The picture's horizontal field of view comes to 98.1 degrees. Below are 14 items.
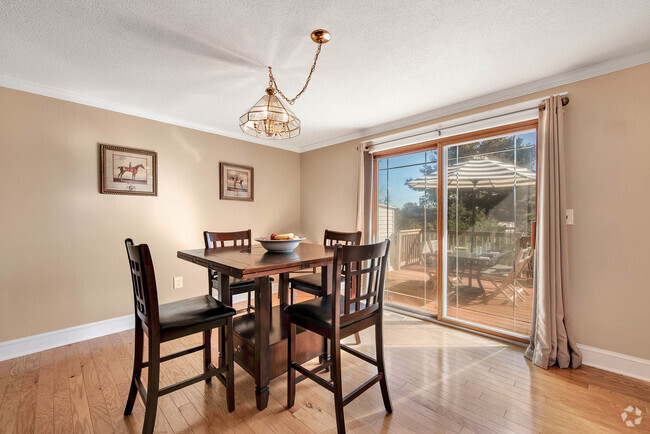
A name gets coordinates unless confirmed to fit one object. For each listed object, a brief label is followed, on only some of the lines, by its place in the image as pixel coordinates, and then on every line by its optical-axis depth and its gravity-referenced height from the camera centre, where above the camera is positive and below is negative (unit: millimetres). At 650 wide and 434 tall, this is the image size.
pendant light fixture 1970 +726
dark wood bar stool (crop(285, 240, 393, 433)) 1458 -578
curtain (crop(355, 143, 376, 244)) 3676 +302
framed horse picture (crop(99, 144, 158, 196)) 2869 +507
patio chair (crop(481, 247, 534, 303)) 2684 -605
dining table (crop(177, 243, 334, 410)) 1557 -599
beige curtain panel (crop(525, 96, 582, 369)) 2230 -335
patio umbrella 2684 +418
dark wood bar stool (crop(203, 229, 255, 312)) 2449 -533
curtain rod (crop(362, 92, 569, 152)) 2463 +983
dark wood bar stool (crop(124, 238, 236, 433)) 1405 -576
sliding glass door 2699 -136
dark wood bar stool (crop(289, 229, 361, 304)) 2388 -555
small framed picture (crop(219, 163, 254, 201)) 3787 +501
